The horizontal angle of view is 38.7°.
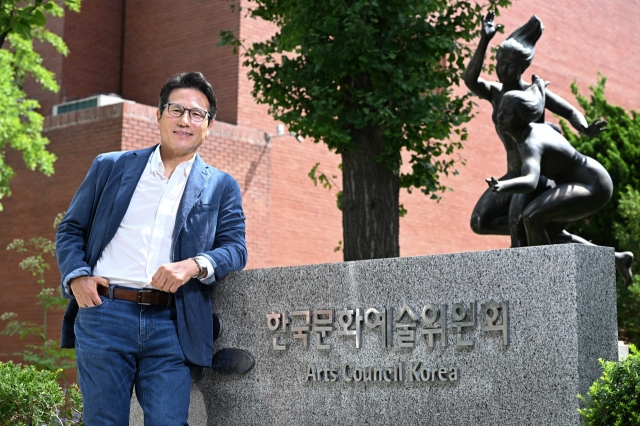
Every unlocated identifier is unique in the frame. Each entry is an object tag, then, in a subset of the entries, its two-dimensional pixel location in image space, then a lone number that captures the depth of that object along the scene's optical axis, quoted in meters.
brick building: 16.97
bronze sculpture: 6.35
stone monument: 4.29
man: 4.26
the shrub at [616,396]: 3.74
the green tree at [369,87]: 10.65
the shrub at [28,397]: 5.55
